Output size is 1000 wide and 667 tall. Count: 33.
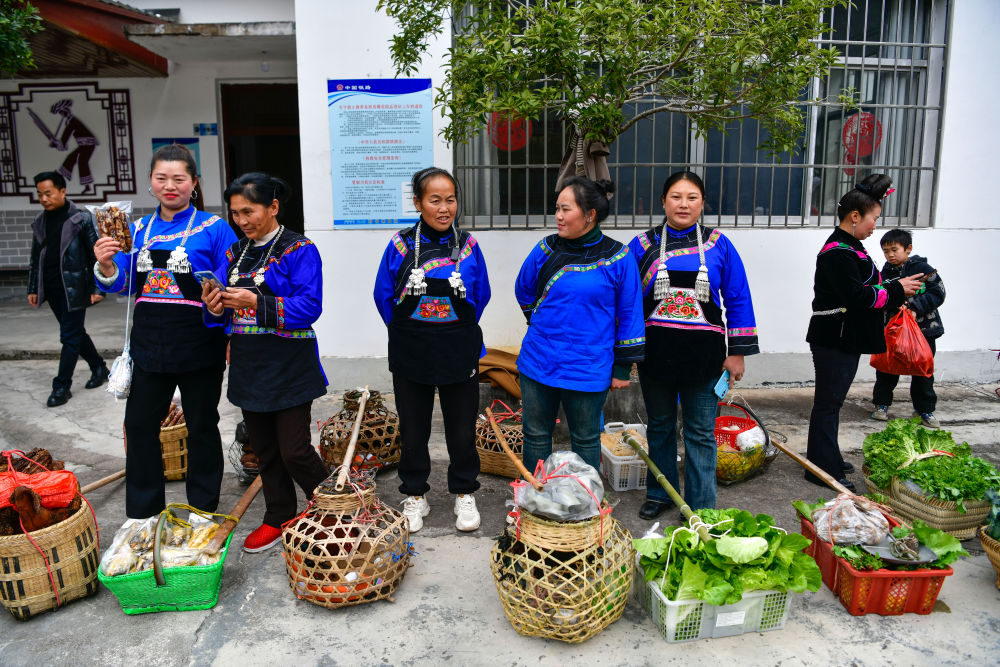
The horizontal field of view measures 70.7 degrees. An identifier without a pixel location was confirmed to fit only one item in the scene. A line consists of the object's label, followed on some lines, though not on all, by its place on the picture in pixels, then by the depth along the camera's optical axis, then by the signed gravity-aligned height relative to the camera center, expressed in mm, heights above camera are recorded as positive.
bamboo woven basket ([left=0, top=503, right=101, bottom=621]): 2631 -1331
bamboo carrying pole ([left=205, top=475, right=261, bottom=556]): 2781 -1286
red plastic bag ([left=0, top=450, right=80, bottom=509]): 2715 -1036
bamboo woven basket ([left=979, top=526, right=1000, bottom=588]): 2857 -1358
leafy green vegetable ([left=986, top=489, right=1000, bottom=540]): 2889 -1258
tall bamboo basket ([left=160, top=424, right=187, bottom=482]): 3930 -1304
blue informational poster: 5258 +509
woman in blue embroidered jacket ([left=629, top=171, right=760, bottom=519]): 3152 -444
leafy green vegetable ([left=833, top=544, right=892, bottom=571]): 2705 -1319
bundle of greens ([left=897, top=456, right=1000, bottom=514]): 3240 -1220
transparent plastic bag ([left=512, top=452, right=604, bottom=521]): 2506 -1000
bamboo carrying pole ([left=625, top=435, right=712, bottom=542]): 2606 -1154
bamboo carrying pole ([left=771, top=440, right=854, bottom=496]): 3165 -1241
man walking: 5410 -419
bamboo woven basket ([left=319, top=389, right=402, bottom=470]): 4035 -1280
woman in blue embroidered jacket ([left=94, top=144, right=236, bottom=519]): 3000 -408
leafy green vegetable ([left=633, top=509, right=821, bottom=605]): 2498 -1254
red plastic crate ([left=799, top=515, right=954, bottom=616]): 2662 -1425
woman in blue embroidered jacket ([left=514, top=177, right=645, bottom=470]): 3045 -451
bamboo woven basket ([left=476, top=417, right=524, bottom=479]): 3988 -1324
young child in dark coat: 4812 -626
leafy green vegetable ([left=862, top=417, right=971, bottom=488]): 3551 -1187
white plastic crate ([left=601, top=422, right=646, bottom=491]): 3809 -1390
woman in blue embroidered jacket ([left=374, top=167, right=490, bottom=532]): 3160 -485
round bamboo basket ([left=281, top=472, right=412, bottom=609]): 2662 -1275
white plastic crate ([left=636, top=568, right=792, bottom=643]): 2539 -1451
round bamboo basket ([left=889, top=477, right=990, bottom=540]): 3268 -1392
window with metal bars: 5668 +493
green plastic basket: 2629 -1403
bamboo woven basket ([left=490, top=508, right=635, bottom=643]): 2451 -1276
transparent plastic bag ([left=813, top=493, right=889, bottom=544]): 2789 -1227
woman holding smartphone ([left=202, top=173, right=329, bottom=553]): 2930 -477
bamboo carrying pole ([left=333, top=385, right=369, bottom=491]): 2805 -1008
